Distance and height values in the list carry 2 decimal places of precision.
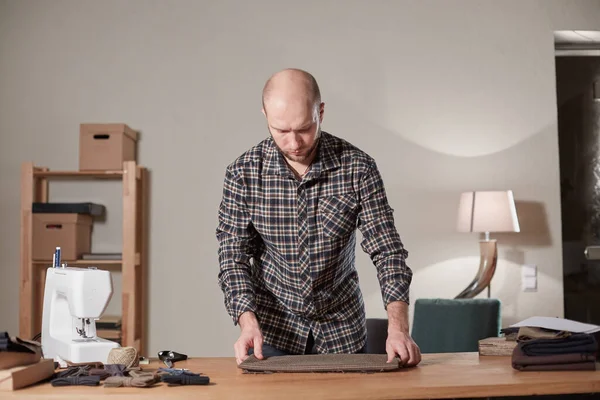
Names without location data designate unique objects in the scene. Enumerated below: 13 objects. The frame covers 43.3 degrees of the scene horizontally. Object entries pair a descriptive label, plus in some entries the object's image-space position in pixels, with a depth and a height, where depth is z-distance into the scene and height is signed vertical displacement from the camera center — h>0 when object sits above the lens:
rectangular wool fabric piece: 1.82 -0.28
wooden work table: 1.61 -0.30
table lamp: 4.04 +0.18
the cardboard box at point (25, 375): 1.65 -0.28
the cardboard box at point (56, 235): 4.14 +0.08
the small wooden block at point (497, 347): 2.11 -0.28
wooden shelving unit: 4.15 -0.06
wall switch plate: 4.43 -0.18
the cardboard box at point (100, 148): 4.16 +0.56
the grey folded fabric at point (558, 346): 1.85 -0.24
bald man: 2.09 +0.04
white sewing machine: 2.03 -0.18
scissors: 2.07 -0.30
